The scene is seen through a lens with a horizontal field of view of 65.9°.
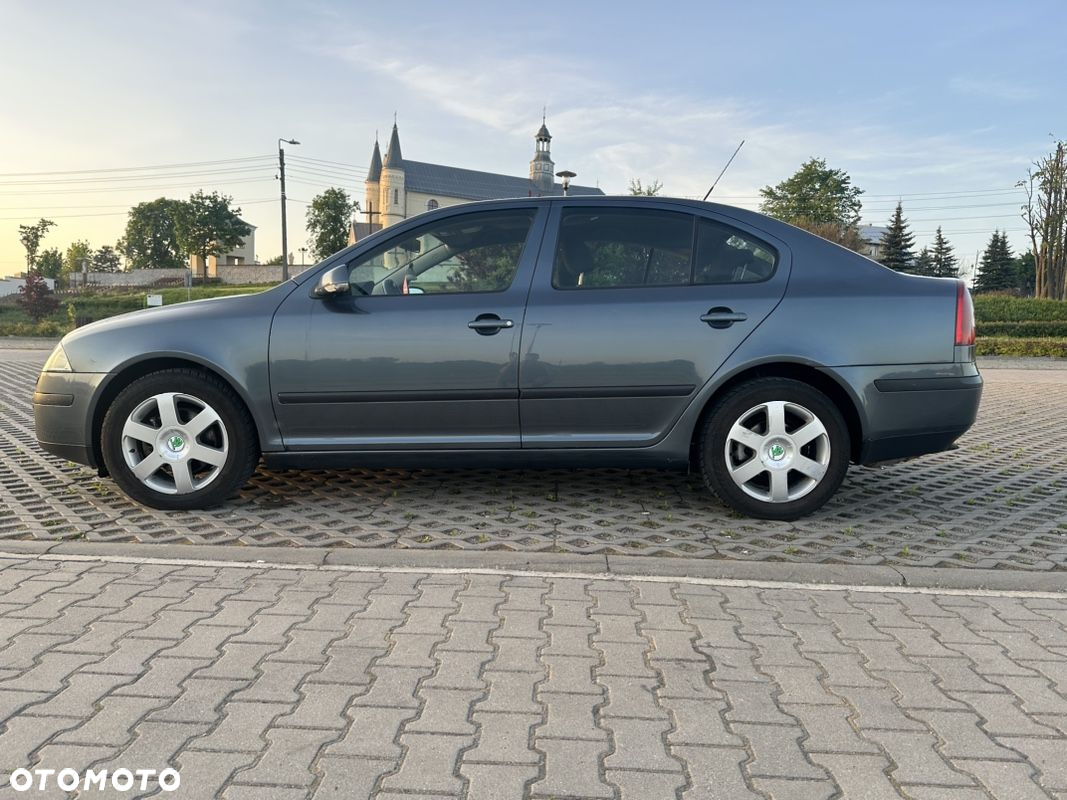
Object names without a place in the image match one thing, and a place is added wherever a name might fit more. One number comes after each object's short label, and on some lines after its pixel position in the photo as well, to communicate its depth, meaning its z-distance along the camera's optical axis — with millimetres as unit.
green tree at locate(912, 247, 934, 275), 73606
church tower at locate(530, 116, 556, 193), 106312
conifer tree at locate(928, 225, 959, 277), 77812
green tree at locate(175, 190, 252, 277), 77875
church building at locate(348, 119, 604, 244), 105062
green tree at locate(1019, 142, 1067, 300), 48594
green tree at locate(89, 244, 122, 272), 116062
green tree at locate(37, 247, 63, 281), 102062
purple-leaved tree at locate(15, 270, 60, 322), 42219
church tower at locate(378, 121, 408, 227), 104188
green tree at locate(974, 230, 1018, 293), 78125
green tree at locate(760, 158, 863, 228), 68125
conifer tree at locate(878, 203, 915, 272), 67062
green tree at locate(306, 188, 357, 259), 81938
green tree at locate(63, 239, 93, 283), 114062
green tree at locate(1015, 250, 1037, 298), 82625
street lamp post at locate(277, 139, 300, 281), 38406
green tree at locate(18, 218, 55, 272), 94312
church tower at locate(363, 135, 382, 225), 110250
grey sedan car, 4418
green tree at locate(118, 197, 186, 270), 99625
